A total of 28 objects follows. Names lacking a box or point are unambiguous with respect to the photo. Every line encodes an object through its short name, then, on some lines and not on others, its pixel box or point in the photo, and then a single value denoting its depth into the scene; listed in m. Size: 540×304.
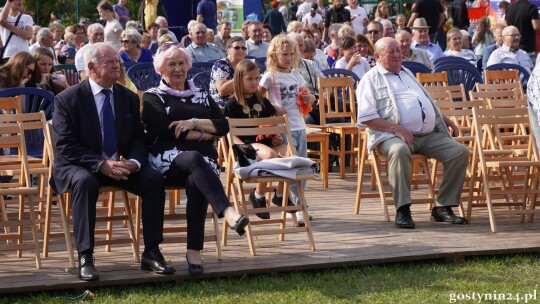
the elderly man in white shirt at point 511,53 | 14.91
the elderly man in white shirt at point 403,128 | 9.27
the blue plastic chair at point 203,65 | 13.57
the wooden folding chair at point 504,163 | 9.24
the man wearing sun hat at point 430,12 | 21.03
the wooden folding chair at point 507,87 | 10.87
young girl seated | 9.18
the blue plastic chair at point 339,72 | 12.69
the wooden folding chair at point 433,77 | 12.06
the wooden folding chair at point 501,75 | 12.77
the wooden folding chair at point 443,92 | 10.87
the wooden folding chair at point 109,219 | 7.84
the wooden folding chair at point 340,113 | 11.66
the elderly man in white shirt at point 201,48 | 15.77
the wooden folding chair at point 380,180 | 9.54
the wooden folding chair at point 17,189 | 7.76
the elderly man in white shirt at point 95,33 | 14.42
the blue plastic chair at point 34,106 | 9.74
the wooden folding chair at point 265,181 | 8.21
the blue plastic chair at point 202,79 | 12.52
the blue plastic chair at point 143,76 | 12.95
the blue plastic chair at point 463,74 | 13.55
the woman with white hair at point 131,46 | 14.41
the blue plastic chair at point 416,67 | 13.22
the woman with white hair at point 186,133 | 7.67
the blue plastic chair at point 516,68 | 13.77
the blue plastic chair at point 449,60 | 13.81
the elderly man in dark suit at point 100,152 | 7.43
